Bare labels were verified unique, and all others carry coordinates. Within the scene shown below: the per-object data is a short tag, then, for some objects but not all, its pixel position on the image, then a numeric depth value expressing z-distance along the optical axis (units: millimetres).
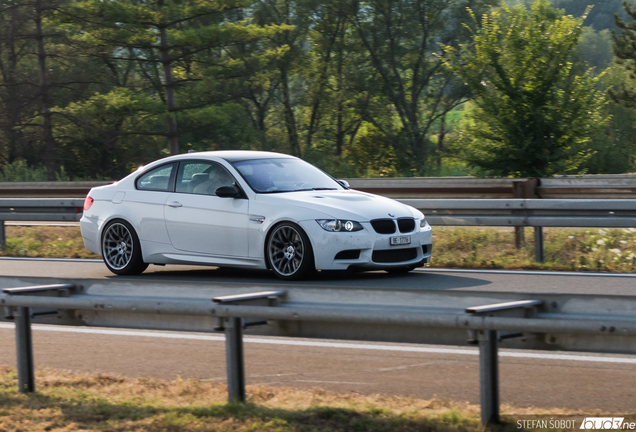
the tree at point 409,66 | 89687
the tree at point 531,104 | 42687
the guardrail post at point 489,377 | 8211
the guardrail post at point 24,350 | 10422
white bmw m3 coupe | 18016
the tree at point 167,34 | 58437
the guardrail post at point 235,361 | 9320
